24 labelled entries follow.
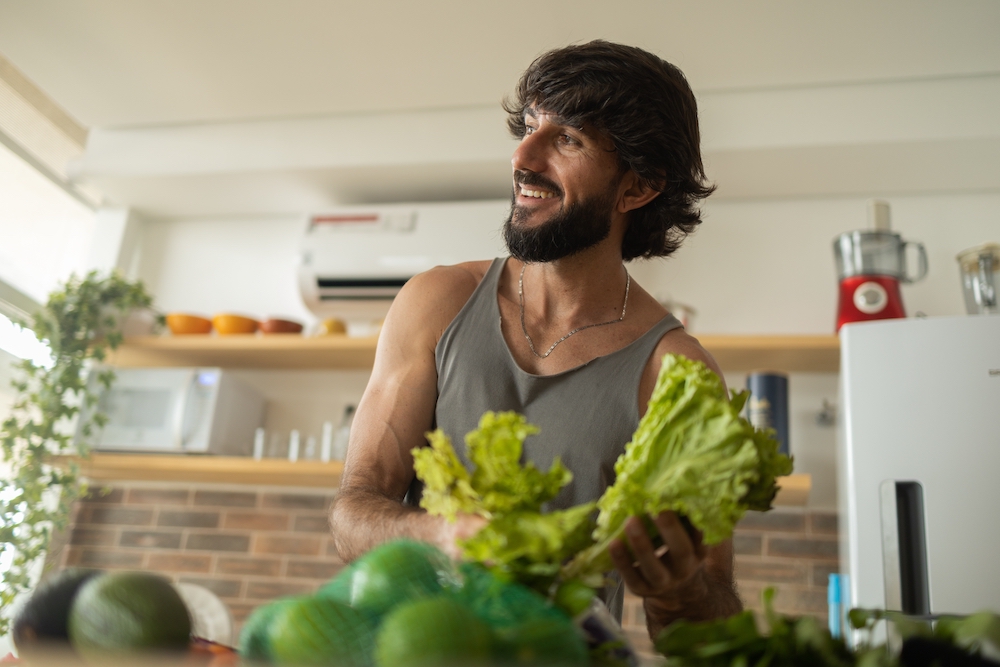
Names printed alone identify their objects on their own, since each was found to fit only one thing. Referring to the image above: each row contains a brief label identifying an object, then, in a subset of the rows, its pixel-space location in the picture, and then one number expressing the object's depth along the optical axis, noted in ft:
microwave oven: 10.40
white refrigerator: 7.58
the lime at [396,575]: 1.87
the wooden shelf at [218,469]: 9.84
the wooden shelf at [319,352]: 9.50
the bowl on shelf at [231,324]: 10.91
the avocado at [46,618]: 1.97
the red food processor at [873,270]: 9.34
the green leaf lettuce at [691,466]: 2.41
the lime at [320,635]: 1.71
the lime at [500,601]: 1.79
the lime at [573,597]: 2.00
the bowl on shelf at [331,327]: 10.79
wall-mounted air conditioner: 11.02
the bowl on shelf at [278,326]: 10.84
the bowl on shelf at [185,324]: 11.09
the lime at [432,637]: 1.56
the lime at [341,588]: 2.00
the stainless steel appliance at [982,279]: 9.16
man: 4.68
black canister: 9.50
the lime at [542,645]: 1.69
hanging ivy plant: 10.21
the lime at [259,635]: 1.86
